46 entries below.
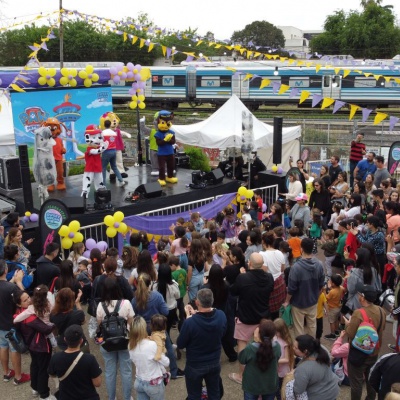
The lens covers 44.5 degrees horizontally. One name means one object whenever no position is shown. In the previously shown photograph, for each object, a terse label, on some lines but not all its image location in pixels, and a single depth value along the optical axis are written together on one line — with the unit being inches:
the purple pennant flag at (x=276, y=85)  378.3
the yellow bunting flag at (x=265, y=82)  377.9
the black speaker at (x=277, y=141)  484.1
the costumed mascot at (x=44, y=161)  379.6
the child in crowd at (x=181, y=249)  242.1
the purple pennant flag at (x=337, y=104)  347.4
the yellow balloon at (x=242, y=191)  386.0
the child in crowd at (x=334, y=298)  224.7
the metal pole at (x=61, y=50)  836.9
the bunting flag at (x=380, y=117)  332.1
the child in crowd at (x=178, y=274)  219.6
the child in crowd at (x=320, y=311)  226.7
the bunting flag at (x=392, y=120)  337.4
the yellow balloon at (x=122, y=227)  321.4
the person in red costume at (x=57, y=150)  394.6
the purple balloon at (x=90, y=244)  305.7
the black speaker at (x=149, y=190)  393.7
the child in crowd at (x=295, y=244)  264.8
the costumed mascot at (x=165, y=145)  416.4
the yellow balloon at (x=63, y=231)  299.9
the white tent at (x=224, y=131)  498.9
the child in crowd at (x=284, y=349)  166.4
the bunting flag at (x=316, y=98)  355.5
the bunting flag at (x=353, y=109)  322.8
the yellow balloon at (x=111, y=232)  319.9
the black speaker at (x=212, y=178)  448.5
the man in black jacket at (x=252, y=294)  196.7
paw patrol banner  527.8
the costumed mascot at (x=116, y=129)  431.8
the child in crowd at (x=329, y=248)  257.6
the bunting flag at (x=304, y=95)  360.5
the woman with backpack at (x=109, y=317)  179.9
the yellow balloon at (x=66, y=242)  304.0
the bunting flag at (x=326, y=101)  347.6
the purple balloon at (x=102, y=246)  301.3
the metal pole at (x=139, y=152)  548.0
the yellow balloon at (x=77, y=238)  305.7
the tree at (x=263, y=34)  3184.1
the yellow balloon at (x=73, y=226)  301.4
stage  355.3
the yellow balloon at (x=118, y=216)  319.6
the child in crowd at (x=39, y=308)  179.6
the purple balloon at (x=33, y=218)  350.6
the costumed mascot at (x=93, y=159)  365.1
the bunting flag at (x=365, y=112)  345.5
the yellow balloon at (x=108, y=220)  317.7
